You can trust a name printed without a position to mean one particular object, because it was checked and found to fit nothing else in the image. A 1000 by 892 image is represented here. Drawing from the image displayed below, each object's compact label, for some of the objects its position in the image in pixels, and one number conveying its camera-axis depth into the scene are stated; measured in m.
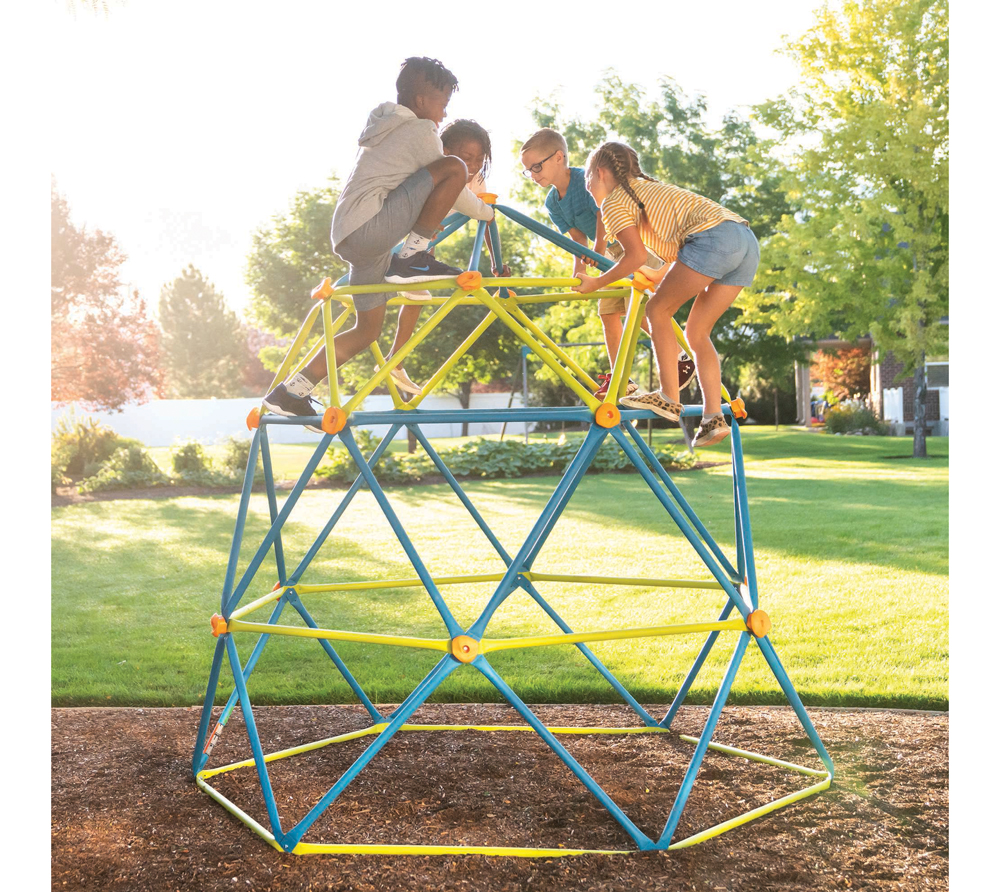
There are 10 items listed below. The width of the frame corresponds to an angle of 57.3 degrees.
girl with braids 3.18
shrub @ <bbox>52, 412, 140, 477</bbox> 14.23
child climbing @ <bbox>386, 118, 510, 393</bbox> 3.58
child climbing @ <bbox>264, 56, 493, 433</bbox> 3.12
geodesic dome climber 2.81
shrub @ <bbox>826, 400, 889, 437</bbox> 21.97
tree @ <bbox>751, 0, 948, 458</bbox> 15.00
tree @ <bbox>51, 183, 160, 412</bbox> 16.34
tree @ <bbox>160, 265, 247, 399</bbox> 35.91
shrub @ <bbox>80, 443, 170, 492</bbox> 13.75
